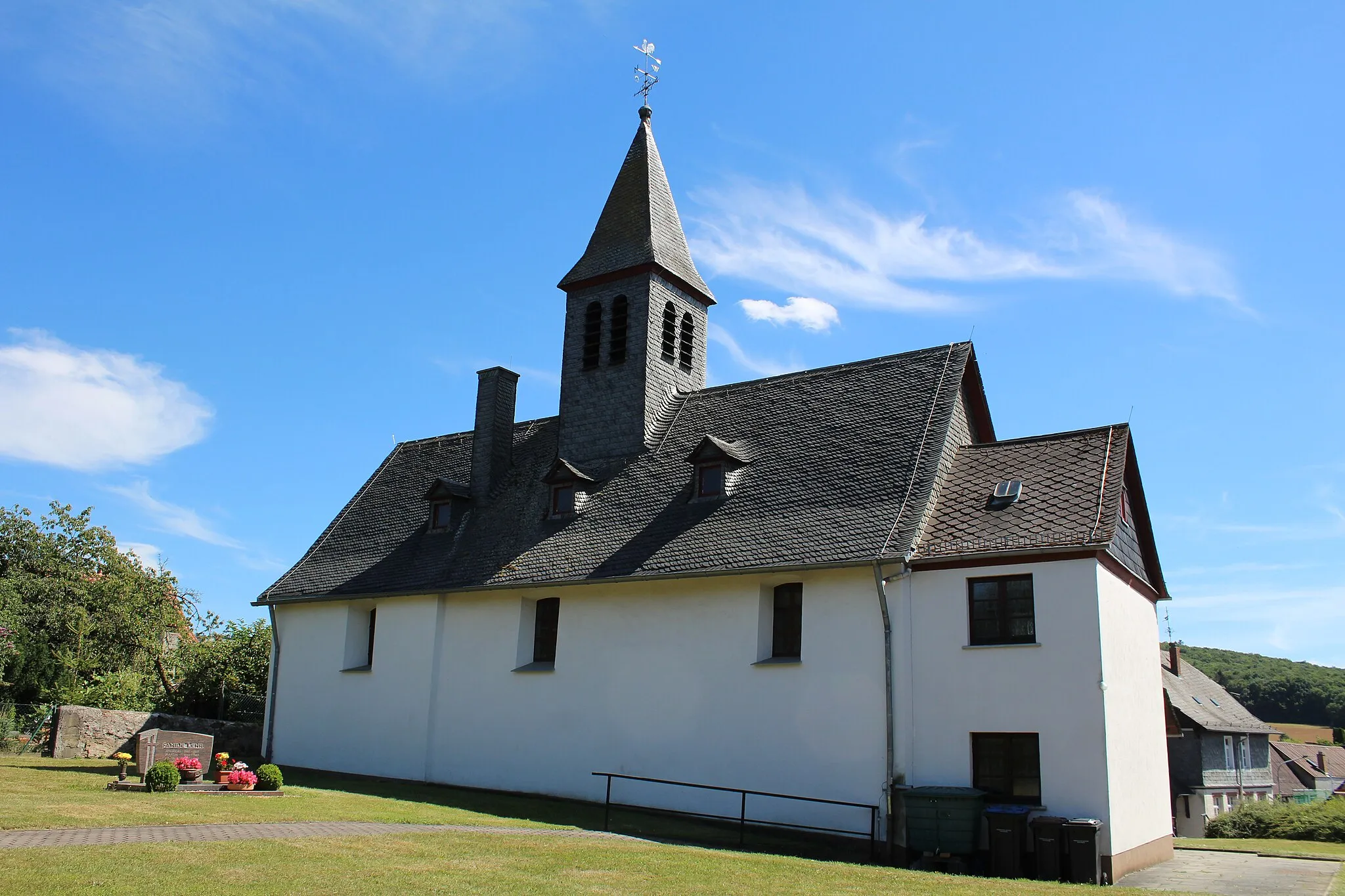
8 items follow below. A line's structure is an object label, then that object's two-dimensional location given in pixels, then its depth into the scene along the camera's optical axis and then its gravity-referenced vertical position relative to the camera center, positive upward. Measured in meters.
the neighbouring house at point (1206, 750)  39.75 -1.81
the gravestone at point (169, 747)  17.41 -1.37
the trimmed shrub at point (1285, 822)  26.83 -3.18
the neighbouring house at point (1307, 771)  52.09 -3.37
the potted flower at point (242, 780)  17.02 -1.80
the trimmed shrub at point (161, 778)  16.47 -1.75
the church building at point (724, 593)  15.52 +1.67
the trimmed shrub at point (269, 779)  17.34 -1.79
